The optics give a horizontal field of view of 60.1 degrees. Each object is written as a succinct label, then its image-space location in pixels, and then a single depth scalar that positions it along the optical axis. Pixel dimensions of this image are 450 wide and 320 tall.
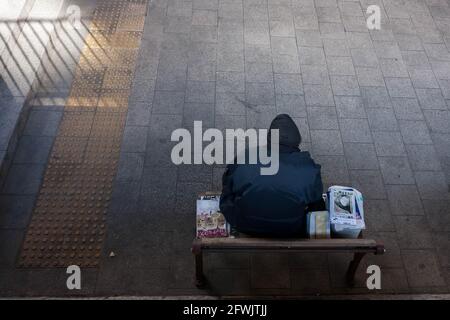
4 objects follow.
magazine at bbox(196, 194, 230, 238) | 3.85
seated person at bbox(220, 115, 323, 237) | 3.32
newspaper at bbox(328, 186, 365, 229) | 3.67
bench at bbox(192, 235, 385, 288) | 3.47
